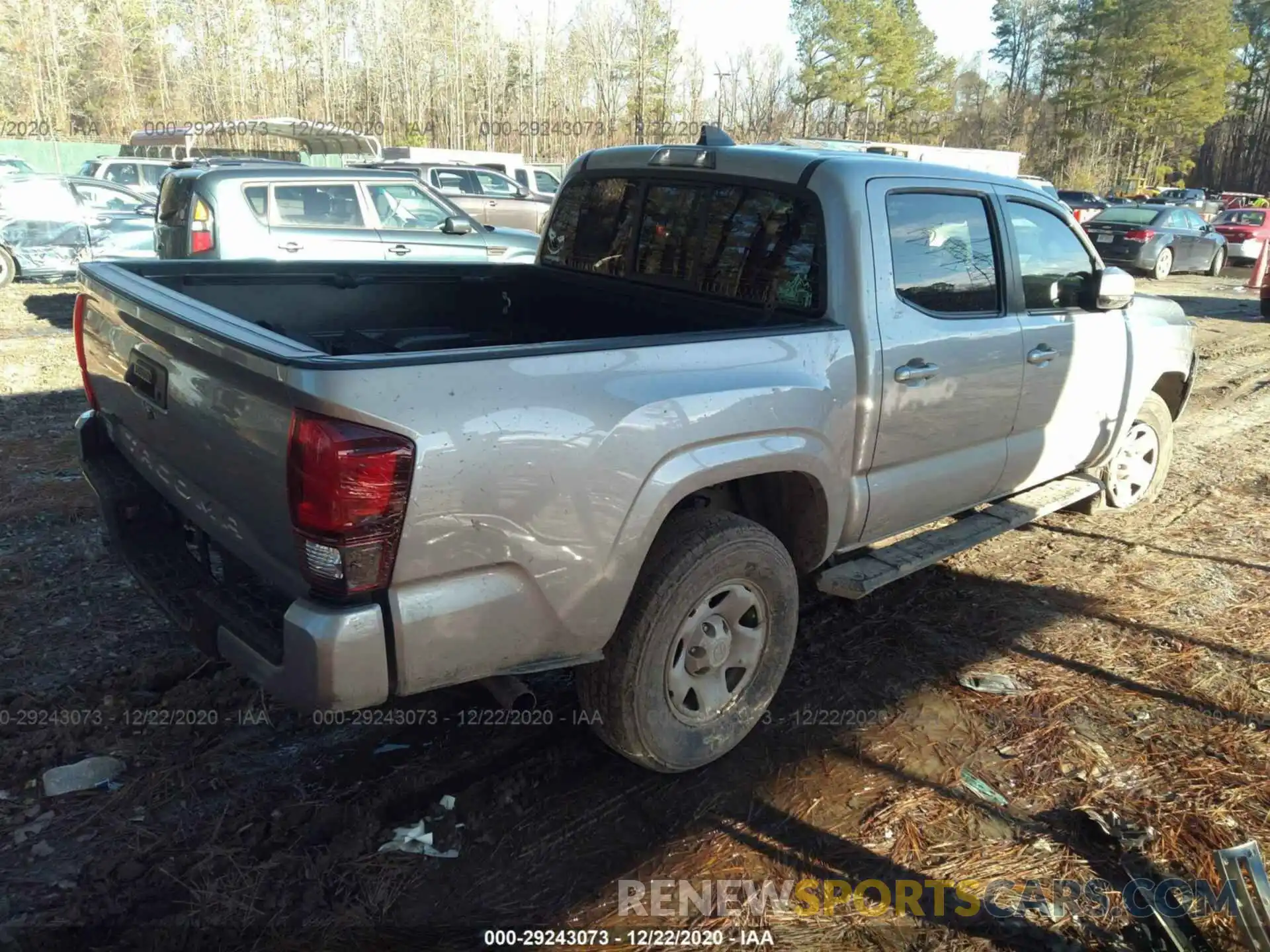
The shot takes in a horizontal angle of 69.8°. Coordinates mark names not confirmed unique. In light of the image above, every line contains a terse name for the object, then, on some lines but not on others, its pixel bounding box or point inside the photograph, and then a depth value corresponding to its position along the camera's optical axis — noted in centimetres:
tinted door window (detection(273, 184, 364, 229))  940
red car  2191
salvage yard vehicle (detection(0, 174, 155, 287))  1202
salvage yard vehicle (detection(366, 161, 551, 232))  1722
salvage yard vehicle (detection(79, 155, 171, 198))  1858
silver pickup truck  223
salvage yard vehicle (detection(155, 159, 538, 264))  902
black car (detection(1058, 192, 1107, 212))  2791
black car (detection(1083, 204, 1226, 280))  1867
